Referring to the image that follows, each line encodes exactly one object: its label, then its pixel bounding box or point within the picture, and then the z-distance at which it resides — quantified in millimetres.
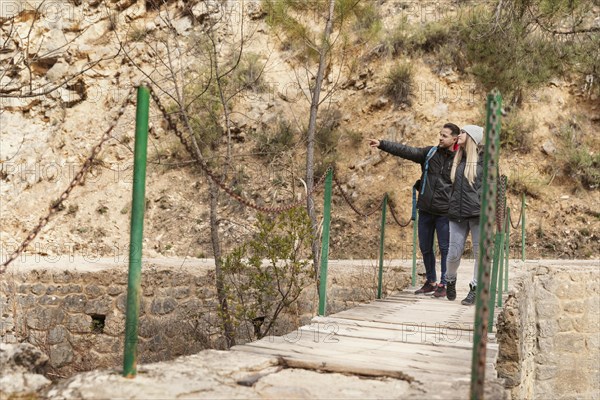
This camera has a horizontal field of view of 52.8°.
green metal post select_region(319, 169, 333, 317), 4777
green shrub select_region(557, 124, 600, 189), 12117
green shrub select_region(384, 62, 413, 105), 13977
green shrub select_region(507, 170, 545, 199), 12133
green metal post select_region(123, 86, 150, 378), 2648
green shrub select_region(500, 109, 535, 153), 12852
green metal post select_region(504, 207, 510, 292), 6455
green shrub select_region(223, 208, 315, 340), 6633
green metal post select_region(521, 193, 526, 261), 9875
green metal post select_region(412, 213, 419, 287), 7129
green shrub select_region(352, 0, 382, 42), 9156
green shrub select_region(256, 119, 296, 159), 14255
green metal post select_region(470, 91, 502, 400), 2324
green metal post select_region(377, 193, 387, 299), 5917
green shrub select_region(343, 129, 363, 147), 13867
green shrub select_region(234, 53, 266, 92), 14570
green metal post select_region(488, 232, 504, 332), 4328
